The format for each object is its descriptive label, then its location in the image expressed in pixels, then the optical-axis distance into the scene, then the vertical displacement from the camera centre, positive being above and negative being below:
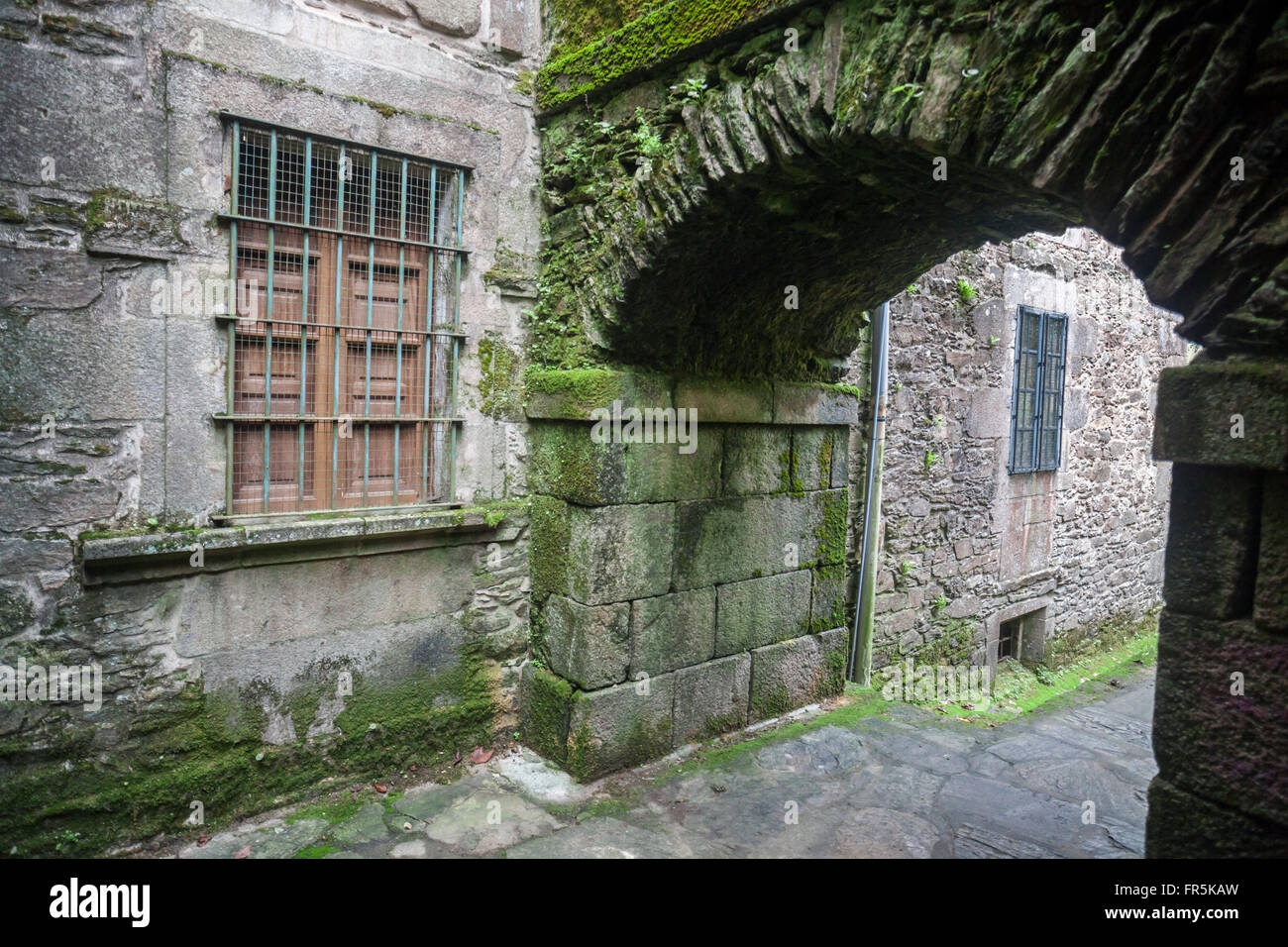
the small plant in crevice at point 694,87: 3.44 +1.47
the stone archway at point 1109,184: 2.06 +0.90
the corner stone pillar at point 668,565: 4.13 -0.75
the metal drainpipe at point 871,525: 5.59 -0.61
